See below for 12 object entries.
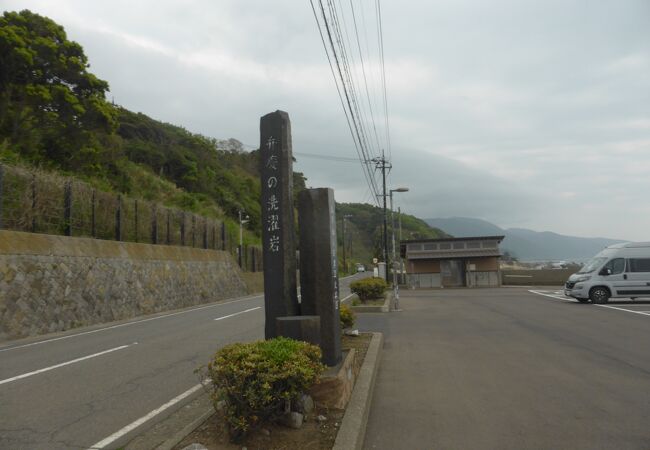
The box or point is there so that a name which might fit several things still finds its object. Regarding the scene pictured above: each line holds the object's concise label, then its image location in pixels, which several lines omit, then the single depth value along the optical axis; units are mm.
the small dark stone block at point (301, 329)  5449
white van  19328
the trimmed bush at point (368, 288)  19578
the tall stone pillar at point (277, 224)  6410
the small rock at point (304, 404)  4664
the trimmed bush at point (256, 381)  4105
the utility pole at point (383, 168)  30311
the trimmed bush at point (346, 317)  9852
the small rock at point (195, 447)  3971
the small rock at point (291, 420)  4488
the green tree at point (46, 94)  22172
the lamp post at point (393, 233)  19656
